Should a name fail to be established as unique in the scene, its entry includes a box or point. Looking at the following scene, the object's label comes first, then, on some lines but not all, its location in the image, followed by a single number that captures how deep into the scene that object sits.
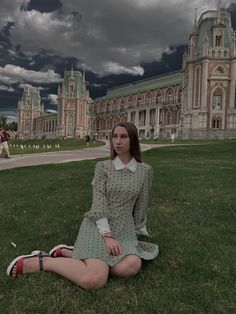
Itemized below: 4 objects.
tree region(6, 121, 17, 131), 107.66
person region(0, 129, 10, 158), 14.15
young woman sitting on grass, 2.63
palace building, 42.39
